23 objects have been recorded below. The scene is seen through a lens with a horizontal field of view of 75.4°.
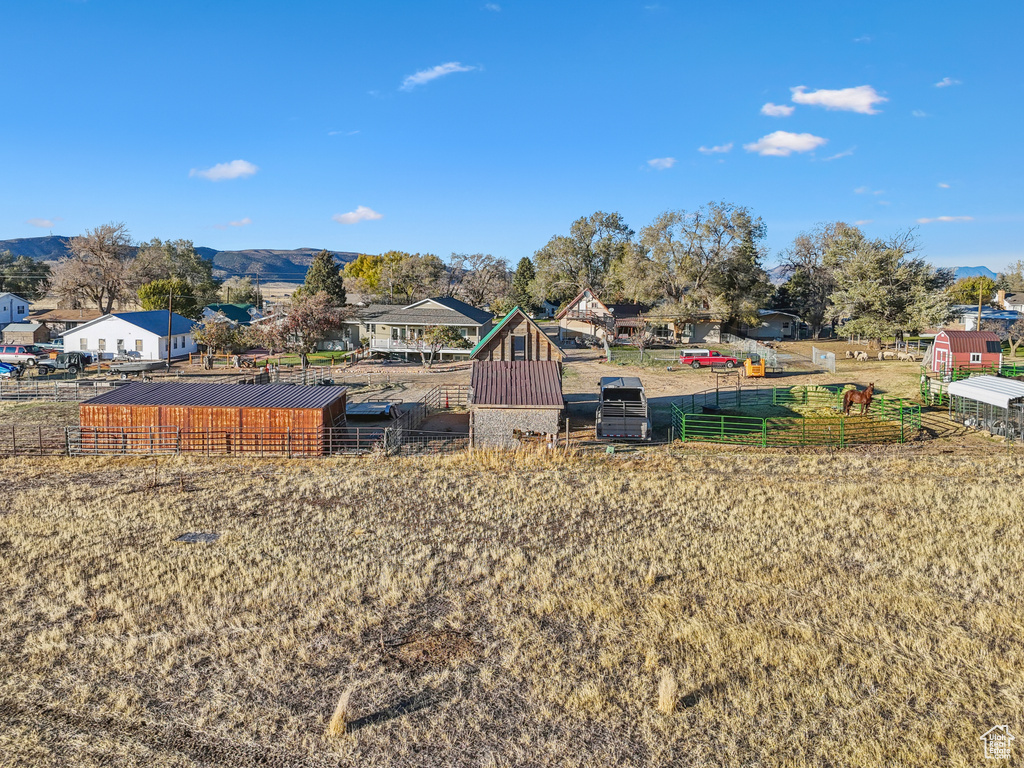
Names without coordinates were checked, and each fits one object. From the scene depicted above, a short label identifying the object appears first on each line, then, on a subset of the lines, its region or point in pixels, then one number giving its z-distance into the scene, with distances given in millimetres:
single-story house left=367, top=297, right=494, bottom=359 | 58156
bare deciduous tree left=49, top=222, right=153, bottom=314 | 75375
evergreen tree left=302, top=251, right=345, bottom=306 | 77312
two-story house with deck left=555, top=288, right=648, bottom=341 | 74269
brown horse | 30594
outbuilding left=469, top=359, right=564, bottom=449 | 25797
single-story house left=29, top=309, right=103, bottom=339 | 70125
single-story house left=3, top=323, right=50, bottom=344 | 63344
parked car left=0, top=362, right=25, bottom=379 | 45406
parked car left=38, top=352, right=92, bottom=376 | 48625
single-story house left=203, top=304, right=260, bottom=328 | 77688
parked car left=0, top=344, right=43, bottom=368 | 50584
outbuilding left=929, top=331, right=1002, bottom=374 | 42094
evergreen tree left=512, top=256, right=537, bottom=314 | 103188
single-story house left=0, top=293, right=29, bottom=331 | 78312
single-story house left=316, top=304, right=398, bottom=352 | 62688
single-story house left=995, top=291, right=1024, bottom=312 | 92650
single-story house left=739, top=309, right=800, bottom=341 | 78875
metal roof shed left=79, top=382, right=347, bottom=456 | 25422
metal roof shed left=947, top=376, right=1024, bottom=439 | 26438
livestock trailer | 26844
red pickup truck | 52531
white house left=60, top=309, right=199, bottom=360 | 54750
